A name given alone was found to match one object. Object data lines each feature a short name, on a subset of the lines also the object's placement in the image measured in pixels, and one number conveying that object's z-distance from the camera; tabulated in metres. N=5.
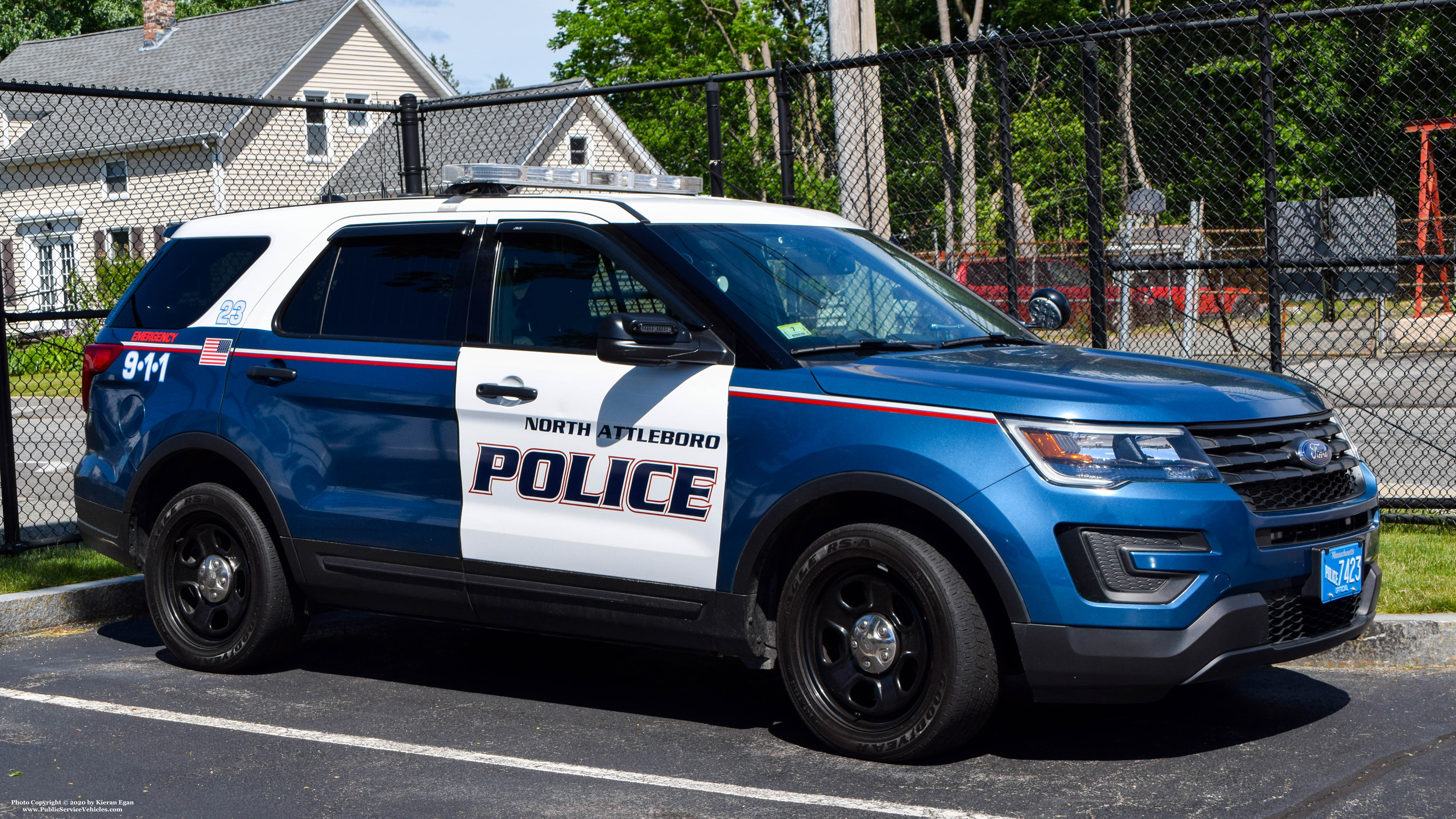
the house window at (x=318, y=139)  34.44
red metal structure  9.89
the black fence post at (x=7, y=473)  8.06
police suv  4.43
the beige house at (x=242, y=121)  28.19
